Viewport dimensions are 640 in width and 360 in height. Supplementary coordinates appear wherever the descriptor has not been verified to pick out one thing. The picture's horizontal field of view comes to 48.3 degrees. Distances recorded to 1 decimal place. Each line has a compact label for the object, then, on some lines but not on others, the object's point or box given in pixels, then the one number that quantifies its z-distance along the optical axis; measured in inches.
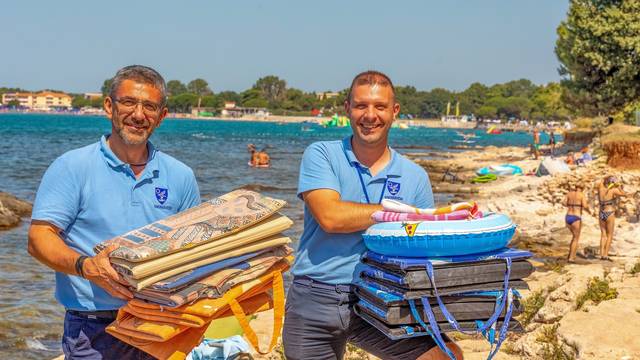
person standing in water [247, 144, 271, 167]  1588.3
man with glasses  123.3
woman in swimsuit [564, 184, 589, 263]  544.1
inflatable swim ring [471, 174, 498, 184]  1248.2
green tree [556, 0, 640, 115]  1261.1
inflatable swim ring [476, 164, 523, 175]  1291.8
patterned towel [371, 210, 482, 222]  128.7
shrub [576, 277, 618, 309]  269.1
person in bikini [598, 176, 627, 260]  532.1
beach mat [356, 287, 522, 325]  126.4
